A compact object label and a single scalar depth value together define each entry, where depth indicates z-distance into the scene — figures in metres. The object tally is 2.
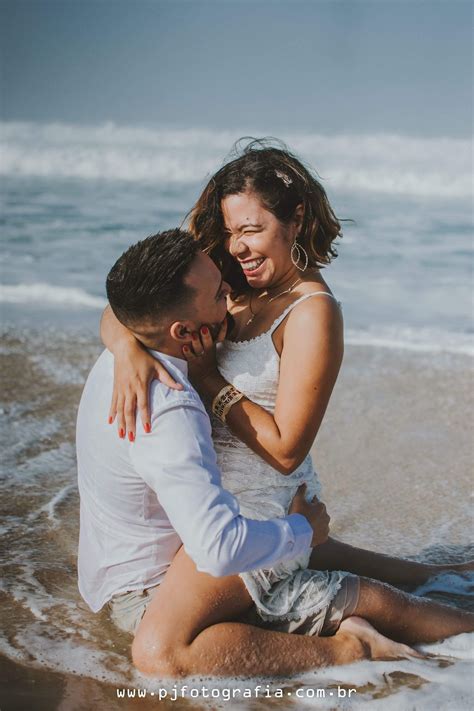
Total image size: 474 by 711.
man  2.37
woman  2.85
